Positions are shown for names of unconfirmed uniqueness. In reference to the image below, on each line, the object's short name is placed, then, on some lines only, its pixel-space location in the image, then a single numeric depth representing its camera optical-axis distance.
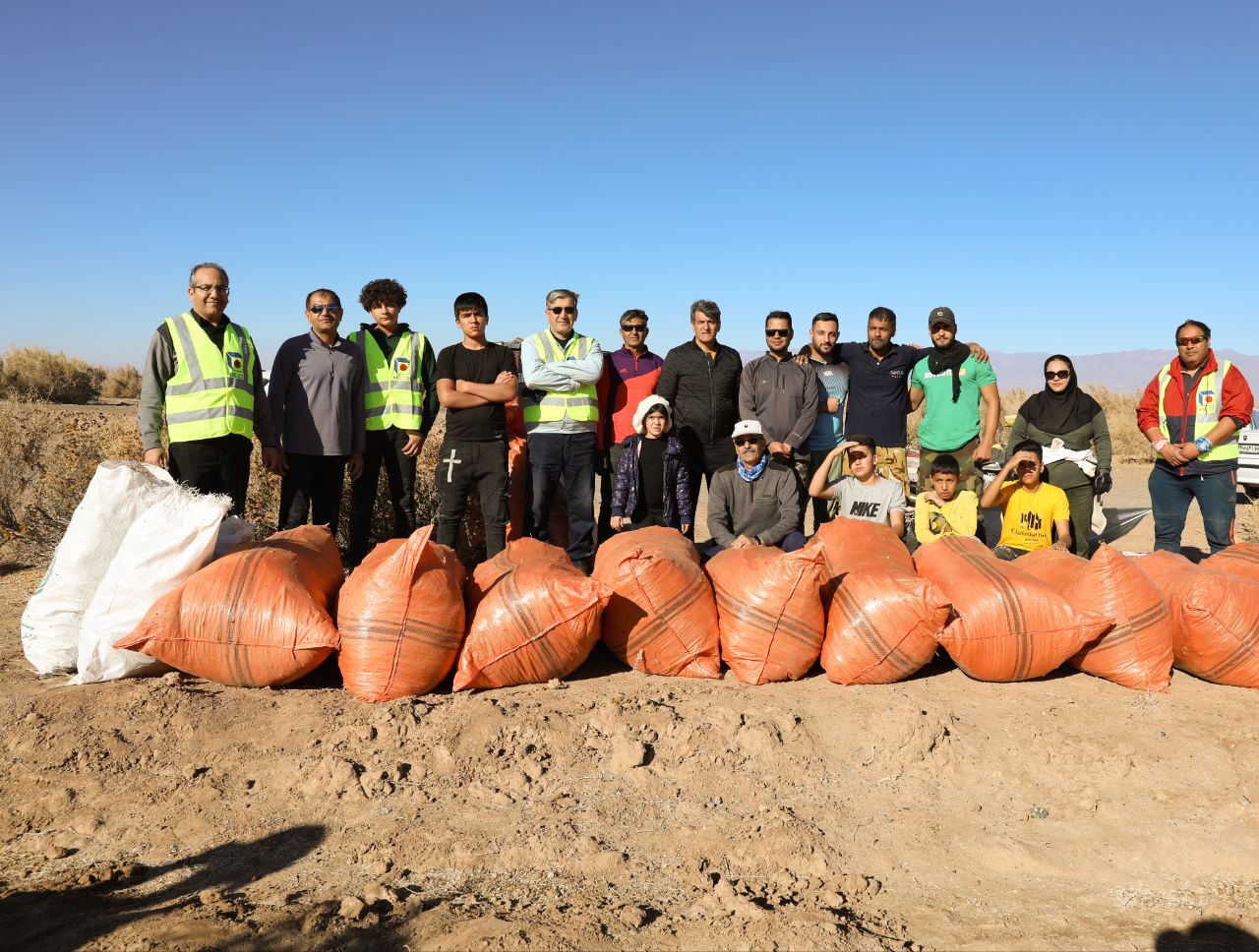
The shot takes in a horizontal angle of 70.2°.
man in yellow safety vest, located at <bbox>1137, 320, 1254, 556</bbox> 5.18
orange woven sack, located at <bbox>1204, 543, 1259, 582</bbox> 4.31
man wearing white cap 5.02
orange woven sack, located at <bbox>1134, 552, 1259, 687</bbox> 3.90
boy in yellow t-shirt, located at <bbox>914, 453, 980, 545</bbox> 5.25
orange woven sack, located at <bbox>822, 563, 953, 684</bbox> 3.80
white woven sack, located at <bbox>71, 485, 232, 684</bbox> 3.78
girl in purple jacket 5.21
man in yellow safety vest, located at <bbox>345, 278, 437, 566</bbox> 5.35
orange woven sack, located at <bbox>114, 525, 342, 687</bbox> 3.69
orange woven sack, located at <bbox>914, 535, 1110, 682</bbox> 3.79
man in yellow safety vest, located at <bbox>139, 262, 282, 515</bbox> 4.51
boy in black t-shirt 5.08
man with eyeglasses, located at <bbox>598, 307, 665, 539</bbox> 5.60
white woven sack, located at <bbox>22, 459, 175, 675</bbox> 3.91
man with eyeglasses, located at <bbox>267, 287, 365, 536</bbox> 5.04
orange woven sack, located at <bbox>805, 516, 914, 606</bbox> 4.14
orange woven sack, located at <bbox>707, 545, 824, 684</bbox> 3.88
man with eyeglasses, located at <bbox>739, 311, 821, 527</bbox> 5.51
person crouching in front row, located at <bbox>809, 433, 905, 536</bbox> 5.16
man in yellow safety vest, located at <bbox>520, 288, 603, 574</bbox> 5.22
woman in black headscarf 5.82
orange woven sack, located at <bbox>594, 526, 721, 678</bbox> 3.93
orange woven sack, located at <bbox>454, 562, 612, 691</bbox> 3.75
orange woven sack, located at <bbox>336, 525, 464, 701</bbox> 3.64
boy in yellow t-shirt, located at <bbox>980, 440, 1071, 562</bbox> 5.30
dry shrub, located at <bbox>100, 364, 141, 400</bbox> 24.84
